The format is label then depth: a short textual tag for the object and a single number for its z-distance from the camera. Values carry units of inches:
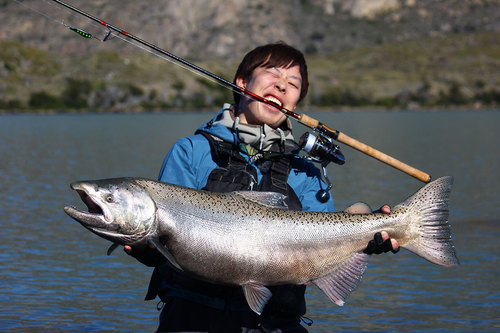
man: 186.9
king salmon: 171.0
